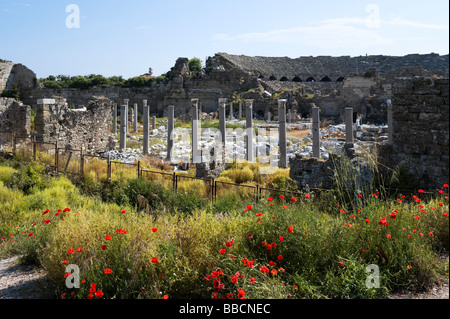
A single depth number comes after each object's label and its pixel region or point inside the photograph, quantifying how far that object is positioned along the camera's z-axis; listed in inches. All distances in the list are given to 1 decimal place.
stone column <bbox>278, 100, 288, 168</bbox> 643.5
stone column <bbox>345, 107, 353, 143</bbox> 667.4
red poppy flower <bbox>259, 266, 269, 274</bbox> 148.4
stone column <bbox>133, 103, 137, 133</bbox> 1197.1
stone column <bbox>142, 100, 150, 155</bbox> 822.5
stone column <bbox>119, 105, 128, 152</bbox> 823.7
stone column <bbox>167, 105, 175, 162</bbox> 760.4
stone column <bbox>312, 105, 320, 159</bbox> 660.7
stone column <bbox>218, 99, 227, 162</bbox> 781.9
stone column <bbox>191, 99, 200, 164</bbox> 691.7
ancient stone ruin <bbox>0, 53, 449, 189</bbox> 296.2
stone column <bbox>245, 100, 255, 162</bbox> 703.5
